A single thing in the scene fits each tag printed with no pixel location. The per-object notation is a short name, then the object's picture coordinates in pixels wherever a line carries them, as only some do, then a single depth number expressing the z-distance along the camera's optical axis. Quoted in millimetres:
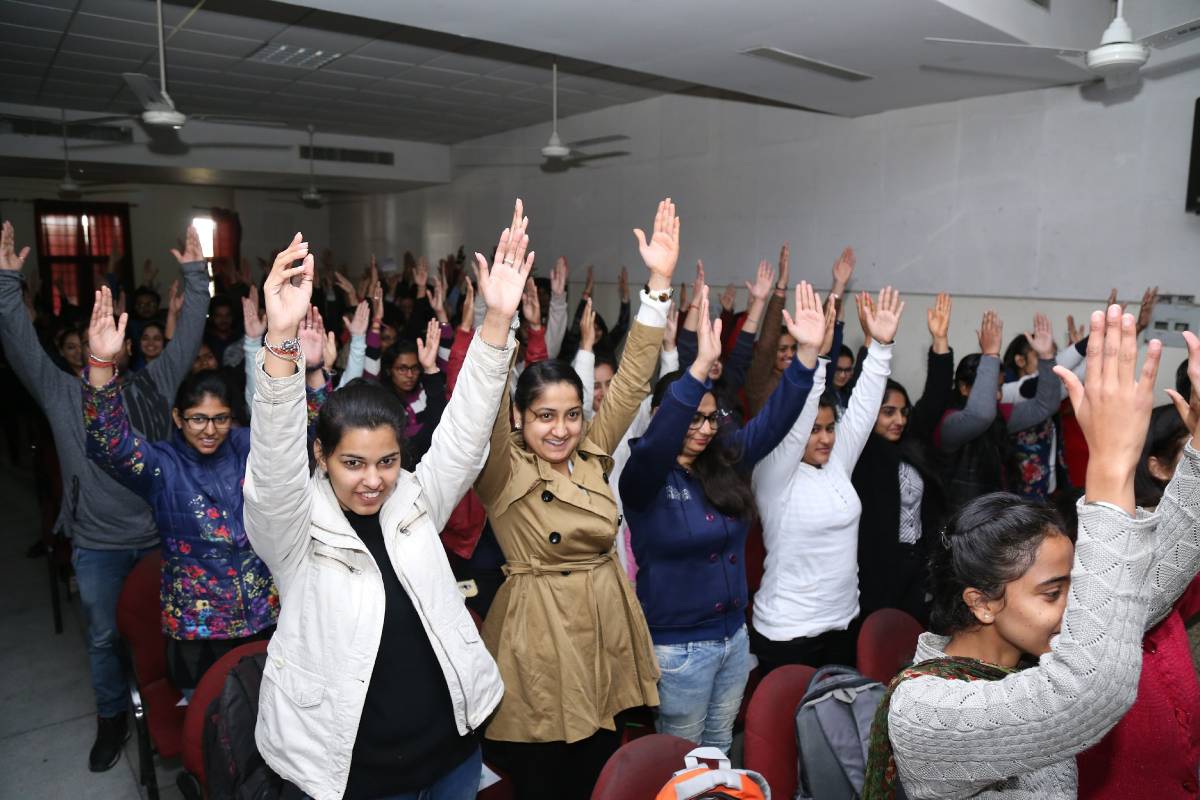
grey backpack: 1771
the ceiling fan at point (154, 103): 5172
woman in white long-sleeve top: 2520
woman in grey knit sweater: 1044
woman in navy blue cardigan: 2252
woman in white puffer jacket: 1525
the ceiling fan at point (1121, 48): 3118
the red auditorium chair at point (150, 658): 2508
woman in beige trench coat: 1996
